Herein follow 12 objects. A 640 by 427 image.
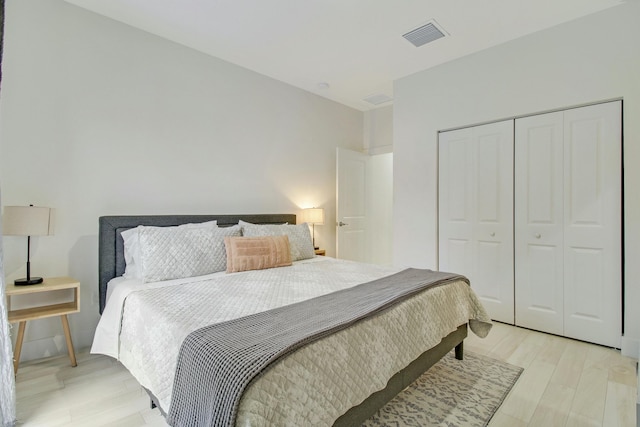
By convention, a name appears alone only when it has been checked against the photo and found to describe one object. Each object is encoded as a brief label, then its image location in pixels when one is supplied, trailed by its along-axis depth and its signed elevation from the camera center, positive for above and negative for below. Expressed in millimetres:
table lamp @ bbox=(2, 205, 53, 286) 1968 -65
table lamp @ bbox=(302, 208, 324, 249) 3939 -28
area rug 1653 -1106
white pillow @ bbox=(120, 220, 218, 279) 2330 -311
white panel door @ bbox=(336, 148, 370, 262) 4352 +133
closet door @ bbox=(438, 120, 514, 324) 3055 +50
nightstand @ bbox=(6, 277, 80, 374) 1992 -687
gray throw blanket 986 -490
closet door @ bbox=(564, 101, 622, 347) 2465 -64
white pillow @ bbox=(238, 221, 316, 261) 2885 -196
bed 1060 -591
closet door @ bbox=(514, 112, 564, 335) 2752 -68
